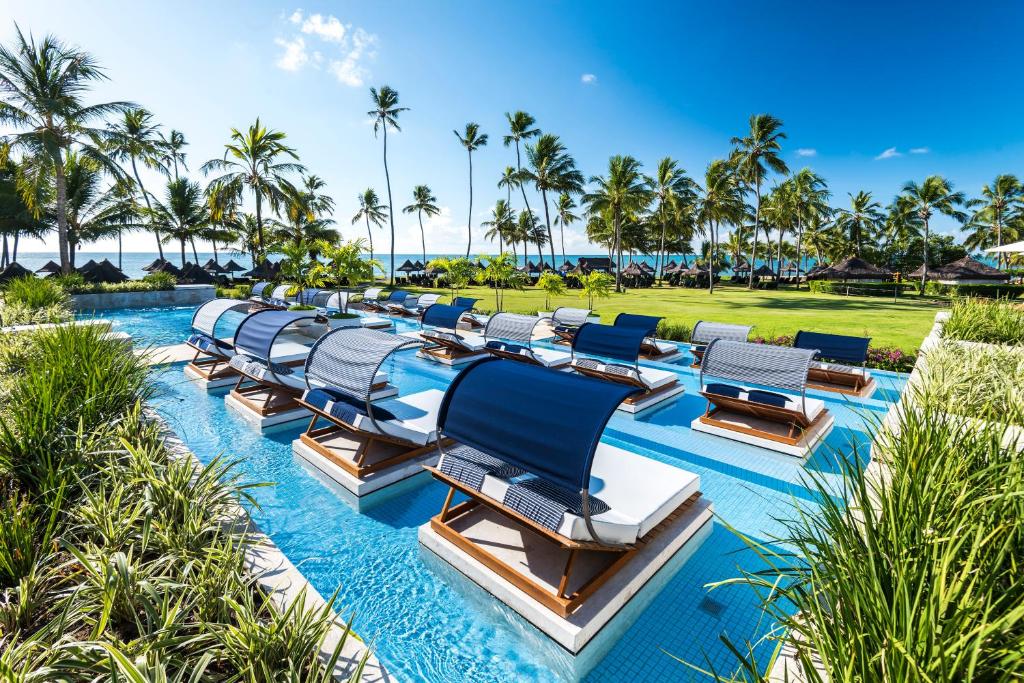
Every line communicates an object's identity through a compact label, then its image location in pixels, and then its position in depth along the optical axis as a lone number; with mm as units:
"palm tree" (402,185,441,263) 51062
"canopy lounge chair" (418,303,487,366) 11523
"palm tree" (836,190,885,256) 56125
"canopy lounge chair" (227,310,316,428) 7117
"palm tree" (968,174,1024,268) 47906
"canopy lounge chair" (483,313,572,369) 9977
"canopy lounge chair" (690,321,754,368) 9956
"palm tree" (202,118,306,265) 26172
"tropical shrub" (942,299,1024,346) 8320
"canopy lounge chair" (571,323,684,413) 8383
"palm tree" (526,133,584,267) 42031
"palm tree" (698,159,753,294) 40469
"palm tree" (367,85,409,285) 38516
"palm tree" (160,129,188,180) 41750
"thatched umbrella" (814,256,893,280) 32338
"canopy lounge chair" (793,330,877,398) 8859
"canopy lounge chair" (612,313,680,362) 11977
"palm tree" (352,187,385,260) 55688
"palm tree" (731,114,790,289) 36875
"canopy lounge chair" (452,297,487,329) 15766
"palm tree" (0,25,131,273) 18984
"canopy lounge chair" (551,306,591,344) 13852
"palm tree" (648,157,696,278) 41375
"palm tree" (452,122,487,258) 45656
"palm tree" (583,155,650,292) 37250
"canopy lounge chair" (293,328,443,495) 5258
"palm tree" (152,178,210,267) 29609
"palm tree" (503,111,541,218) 42750
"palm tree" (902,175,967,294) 44719
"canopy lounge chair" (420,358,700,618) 3322
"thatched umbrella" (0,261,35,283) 23573
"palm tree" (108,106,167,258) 21895
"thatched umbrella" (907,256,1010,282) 32438
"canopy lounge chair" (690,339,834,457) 6445
